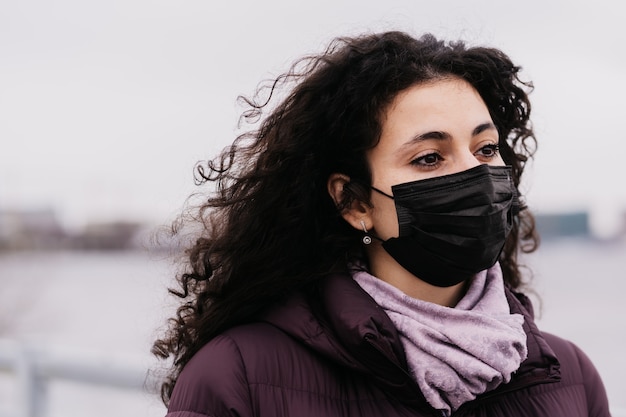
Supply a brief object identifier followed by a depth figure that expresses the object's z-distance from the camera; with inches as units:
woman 81.3
